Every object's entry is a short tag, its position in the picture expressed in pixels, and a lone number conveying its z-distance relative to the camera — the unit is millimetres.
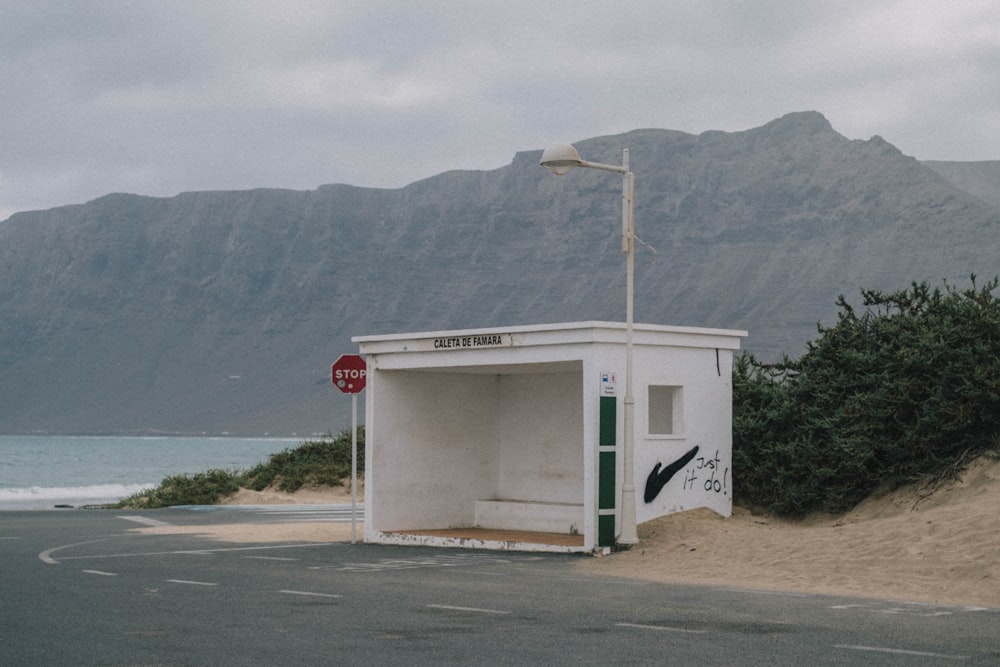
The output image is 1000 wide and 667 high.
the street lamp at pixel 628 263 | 19609
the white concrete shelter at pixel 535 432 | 20281
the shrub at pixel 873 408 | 21344
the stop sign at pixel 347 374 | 22812
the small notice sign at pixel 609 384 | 20094
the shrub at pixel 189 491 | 40656
